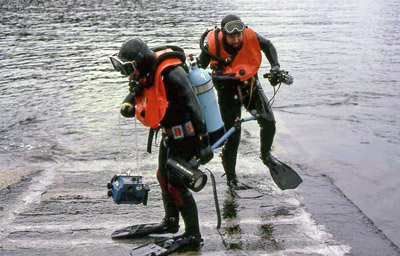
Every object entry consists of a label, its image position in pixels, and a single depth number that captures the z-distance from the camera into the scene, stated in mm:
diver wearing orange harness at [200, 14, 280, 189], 6391
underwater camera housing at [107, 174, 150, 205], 5156
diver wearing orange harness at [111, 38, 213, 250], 4746
